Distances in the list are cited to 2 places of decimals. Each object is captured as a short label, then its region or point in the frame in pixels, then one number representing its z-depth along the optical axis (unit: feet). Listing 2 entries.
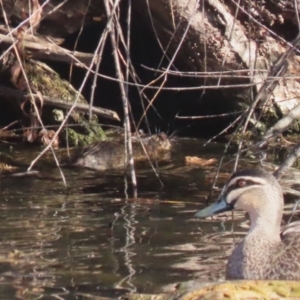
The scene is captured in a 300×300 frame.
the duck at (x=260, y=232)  42.39
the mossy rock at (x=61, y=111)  85.92
